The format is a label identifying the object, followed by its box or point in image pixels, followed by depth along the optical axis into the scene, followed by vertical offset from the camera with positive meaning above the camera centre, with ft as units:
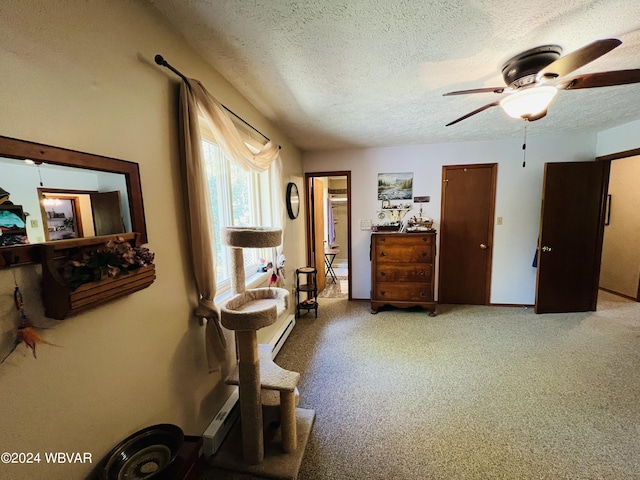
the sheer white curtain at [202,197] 4.20 +0.35
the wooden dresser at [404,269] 10.69 -2.43
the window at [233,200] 6.33 +0.48
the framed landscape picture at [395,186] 12.12 +1.30
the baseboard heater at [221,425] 4.80 -4.20
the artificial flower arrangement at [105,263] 2.48 -0.47
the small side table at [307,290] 11.04 -3.31
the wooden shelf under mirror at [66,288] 2.38 -0.68
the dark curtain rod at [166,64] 3.74 +2.34
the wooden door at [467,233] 11.57 -1.02
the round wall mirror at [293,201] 10.05 +0.62
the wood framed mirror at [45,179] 2.19 +0.48
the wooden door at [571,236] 10.16 -1.13
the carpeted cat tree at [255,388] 4.39 -3.20
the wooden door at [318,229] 13.44 -0.78
